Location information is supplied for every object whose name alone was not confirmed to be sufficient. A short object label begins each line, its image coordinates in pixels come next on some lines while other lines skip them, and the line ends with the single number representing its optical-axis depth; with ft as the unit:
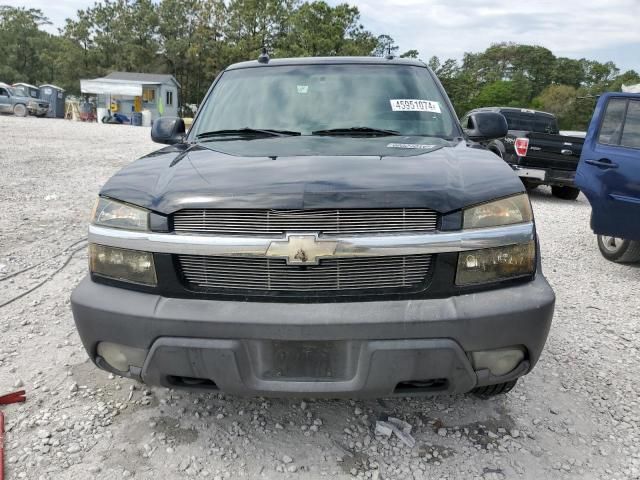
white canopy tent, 127.75
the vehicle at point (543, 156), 28.96
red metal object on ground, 8.39
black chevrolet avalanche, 6.19
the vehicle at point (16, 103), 112.68
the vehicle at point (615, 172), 15.49
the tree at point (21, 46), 202.80
